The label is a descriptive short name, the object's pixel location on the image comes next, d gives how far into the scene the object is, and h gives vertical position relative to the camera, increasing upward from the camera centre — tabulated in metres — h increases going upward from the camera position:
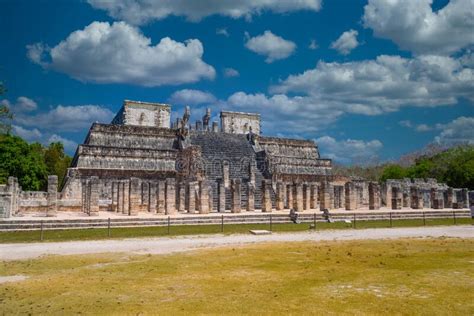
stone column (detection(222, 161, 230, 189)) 33.94 +1.64
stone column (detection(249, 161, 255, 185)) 35.49 +1.60
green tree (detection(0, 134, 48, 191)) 40.72 +3.10
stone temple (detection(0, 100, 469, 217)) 28.08 +0.88
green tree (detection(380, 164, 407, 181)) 57.03 +2.43
